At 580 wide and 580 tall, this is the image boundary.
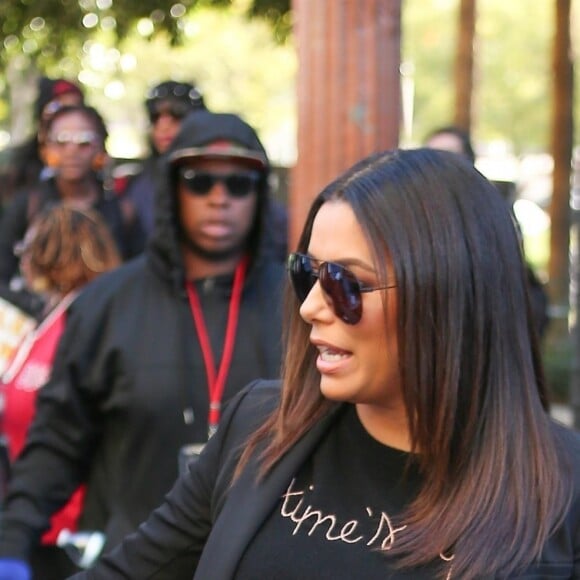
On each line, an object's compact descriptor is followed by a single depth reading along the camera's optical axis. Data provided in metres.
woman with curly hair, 6.87
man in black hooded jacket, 6.03
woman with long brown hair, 3.64
